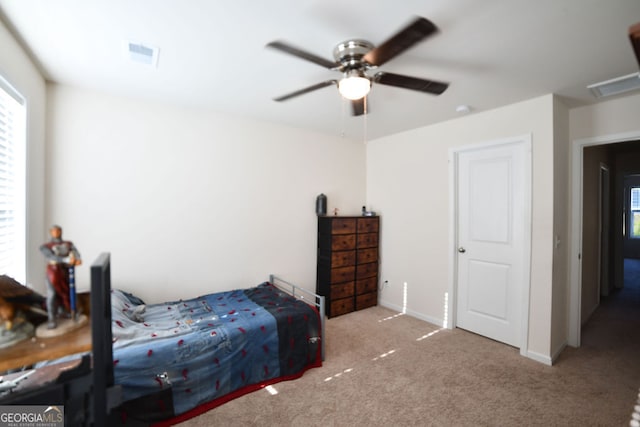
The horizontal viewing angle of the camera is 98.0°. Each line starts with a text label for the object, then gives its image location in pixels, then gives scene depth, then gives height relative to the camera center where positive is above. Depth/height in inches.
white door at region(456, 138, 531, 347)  112.2 -10.9
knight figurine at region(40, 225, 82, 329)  32.4 -7.3
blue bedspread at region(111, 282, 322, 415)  73.6 -39.4
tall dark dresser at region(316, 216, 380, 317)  145.2 -26.5
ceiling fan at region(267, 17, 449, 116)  57.4 +33.8
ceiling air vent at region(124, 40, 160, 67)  73.7 +44.4
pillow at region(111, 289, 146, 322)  88.3 -31.4
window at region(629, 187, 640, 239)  288.0 +1.5
